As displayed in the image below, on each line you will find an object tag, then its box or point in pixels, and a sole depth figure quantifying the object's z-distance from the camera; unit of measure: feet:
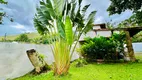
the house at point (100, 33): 20.20
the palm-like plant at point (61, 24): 9.82
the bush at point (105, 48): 17.02
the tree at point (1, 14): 12.13
